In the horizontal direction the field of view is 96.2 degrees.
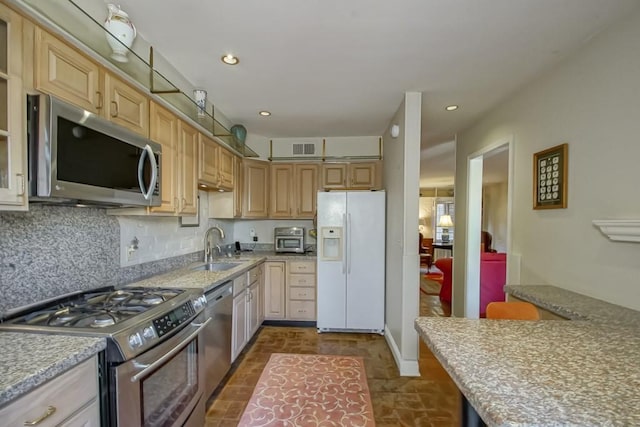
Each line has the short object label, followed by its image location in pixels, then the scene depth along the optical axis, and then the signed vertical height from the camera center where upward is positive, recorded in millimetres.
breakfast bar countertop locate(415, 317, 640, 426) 664 -464
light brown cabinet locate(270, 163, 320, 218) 4012 +320
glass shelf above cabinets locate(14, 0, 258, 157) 1220 +881
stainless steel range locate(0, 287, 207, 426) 1147 -606
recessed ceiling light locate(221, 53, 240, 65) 2018 +1093
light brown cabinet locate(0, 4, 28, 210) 1023 +337
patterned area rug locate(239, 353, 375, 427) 1990 -1437
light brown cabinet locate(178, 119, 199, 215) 2203 +351
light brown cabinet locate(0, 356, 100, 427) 820 -611
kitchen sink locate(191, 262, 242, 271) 2990 -568
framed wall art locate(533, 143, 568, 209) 2010 +267
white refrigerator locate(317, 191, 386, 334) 3447 -598
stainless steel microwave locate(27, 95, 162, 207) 1103 +239
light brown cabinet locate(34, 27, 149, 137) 1164 +601
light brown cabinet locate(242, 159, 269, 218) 3801 +305
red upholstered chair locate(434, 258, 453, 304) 4645 -1063
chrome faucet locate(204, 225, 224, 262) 3147 -406
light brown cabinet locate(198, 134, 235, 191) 2578 +465
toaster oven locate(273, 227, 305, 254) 4070 -387
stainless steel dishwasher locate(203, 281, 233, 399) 2061 -957
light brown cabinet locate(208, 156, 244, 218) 3482 +103
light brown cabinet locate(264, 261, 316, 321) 3646 -970
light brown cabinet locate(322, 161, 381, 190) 3982 +505
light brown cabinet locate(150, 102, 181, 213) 1885 +420
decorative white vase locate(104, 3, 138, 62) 1512 +960
